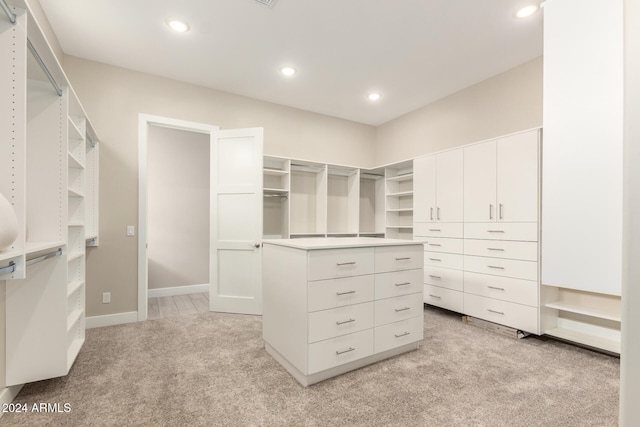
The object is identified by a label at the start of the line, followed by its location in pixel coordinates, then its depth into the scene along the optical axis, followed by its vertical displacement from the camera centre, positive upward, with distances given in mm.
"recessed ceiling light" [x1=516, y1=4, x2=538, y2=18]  2496 +1750
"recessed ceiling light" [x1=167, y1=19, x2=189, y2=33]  2698 +1731
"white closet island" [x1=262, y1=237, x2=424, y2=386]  2053 -680
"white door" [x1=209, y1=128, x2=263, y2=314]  3795 -49
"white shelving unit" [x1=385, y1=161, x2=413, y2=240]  4793 +189
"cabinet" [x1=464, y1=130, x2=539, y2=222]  2834 +371
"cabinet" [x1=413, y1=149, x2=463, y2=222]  3537 +347
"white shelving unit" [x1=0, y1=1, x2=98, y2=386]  1793 -180
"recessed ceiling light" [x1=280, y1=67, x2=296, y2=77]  3531 +1721
